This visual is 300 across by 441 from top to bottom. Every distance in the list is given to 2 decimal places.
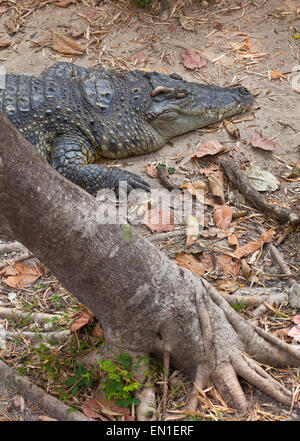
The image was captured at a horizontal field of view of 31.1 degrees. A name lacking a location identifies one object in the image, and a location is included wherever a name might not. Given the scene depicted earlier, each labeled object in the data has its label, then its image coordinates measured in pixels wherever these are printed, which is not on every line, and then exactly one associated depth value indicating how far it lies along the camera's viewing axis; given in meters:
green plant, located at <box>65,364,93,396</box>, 2.76
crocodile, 5.23
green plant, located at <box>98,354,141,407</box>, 2.61
